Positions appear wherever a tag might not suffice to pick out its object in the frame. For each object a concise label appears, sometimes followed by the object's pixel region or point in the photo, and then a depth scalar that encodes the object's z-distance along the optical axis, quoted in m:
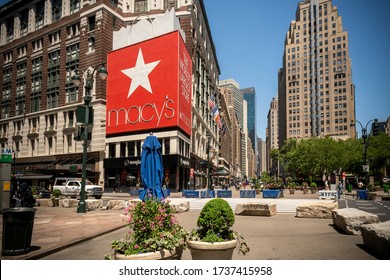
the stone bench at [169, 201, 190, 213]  16.72
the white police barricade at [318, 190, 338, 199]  25.80
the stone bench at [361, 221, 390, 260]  5.62
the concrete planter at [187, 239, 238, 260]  4.84
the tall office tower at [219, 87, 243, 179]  180.57
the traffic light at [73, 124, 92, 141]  14.89
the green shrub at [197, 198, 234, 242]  4.98
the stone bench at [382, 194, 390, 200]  25.72
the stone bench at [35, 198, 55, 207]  20.52
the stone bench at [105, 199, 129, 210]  18.33
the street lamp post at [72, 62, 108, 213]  15.11
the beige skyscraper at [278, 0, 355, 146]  87.31
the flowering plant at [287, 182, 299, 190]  40.90
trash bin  6.38
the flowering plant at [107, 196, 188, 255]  4.77
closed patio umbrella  11.88
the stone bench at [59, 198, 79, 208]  19.97
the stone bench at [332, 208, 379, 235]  8.53
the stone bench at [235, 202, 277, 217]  14.28
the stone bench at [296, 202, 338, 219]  13.16
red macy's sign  36.75
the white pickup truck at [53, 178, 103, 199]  27.84
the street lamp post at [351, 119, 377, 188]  22.62
